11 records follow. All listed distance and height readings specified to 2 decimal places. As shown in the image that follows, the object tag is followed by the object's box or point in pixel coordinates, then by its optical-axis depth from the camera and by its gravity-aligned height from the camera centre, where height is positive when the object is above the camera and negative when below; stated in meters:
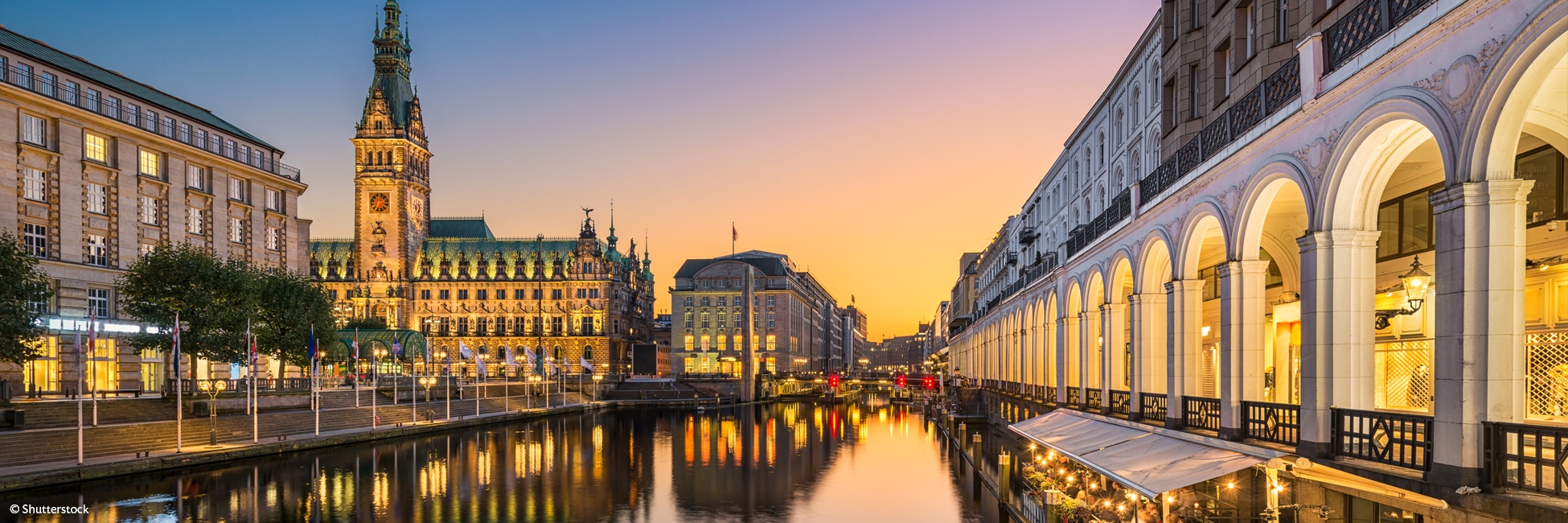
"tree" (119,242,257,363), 59.09 -1.45
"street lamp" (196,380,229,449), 50.84 -7.10
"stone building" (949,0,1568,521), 12.41 +0.71
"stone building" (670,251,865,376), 166.75 -7.10
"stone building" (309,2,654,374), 156.75 +0.58
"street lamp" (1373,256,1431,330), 18.45 -0.21
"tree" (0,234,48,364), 47.81 -1.36
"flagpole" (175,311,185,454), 45.94 -6.51
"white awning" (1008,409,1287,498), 18.78 -4.00
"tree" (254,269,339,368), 67.50 -2.64
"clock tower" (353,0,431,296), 155.25 +15.60
